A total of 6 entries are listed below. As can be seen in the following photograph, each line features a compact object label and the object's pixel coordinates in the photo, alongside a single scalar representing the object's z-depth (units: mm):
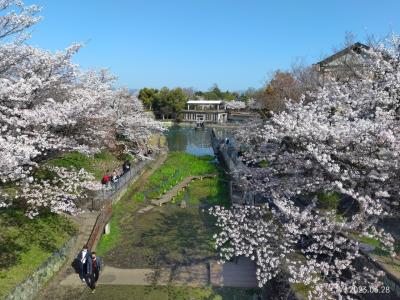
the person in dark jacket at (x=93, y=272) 12195
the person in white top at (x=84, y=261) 12280
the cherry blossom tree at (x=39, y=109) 11461
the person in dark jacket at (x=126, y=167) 25875
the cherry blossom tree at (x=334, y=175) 9266
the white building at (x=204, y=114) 96375
